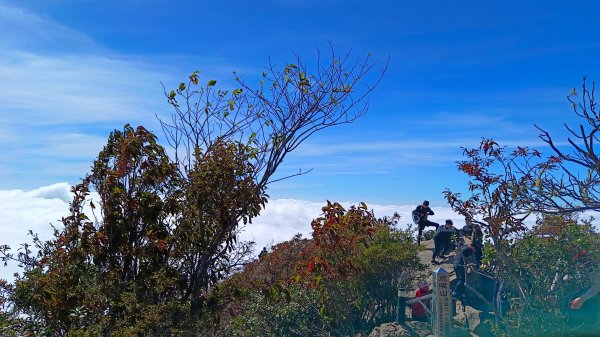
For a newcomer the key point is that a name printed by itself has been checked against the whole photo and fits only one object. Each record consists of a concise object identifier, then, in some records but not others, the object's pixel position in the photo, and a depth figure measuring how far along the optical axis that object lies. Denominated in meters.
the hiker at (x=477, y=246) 9.89
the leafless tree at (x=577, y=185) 3.98
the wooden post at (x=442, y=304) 6.38
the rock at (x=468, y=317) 10.30
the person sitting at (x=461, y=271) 11.06
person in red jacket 10.66
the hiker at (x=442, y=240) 14.21
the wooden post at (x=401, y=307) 10.02
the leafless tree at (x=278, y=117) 6.45
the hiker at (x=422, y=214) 15.27
